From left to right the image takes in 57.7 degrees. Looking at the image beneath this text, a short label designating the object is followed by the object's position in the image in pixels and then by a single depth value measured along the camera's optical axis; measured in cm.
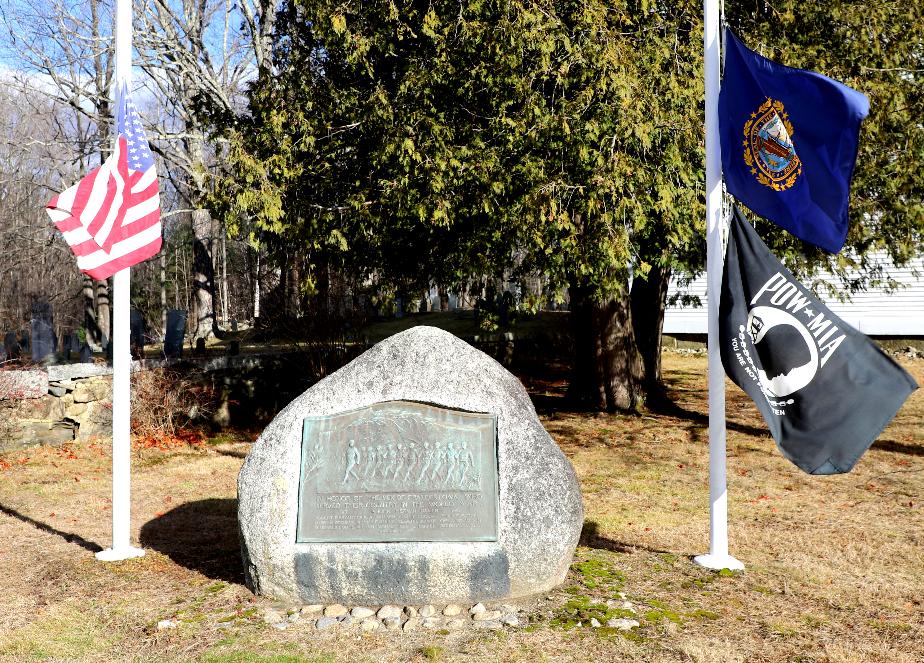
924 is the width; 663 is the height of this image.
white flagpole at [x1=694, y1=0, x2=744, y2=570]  567
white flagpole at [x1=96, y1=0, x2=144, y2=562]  616
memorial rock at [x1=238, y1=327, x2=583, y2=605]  495
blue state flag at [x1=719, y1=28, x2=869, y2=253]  484
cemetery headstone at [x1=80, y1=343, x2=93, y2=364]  1709
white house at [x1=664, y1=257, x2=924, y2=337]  1862
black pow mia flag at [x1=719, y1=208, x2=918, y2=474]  489
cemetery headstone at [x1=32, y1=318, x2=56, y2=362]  1515
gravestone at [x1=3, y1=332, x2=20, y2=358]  1691
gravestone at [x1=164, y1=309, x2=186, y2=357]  1381
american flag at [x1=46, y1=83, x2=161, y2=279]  607
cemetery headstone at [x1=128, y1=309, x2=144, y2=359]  1730
